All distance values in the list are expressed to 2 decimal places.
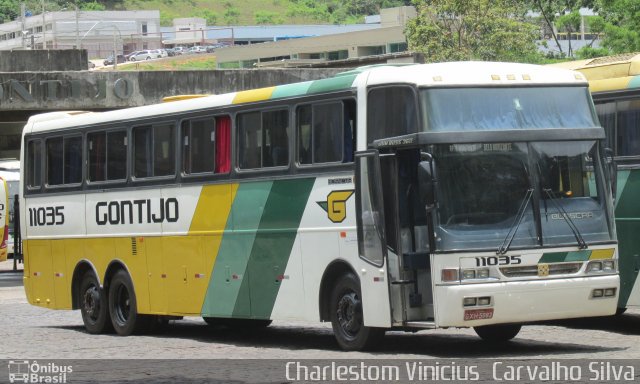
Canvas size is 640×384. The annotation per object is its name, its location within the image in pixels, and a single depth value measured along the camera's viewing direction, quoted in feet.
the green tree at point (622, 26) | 128.88
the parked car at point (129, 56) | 554.05
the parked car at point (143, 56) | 542.16
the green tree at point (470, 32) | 222.81
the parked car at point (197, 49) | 558.32
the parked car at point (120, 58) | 547.20
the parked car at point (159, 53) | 550.07
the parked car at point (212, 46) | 546.67
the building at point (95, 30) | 531.09
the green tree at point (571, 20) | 170.09
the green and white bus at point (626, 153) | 55.31
